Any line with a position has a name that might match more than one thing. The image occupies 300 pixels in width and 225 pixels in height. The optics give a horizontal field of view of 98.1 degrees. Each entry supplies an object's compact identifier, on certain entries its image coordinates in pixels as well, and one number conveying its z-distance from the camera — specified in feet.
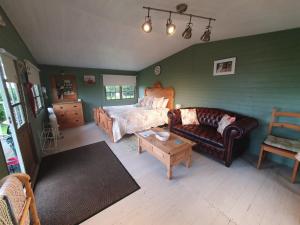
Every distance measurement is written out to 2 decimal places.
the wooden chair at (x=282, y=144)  6.65
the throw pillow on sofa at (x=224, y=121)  8.61
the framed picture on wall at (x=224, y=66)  9.99
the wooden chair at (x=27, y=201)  2.88
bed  11.52
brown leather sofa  7.66
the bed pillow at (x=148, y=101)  15.90
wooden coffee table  6.84
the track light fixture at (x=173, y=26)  6.30
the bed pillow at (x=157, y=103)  15.19
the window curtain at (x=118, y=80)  18.50
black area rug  5.25
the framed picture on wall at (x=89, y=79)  17.15
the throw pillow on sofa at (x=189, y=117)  11.35
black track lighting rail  6.49
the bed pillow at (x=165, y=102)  15.46
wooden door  5.51
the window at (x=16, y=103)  6.05
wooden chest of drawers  14.64
